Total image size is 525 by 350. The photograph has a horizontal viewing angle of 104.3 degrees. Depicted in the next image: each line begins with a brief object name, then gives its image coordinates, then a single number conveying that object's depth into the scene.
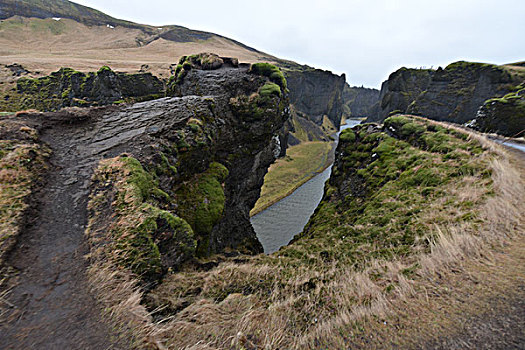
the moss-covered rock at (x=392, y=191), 9.17
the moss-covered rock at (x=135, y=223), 7.26
